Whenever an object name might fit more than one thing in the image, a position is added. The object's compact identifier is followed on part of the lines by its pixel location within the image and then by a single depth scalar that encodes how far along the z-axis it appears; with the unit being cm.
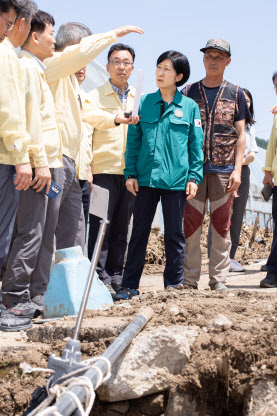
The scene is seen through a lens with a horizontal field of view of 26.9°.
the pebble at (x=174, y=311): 320
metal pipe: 200
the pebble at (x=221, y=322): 300
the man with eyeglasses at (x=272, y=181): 509
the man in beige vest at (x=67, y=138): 390
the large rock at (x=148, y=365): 277
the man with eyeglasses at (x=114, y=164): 489
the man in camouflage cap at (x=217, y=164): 475
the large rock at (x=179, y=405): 278
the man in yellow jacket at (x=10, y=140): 321
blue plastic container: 357
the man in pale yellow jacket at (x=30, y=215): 346
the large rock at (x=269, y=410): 235
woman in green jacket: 432
